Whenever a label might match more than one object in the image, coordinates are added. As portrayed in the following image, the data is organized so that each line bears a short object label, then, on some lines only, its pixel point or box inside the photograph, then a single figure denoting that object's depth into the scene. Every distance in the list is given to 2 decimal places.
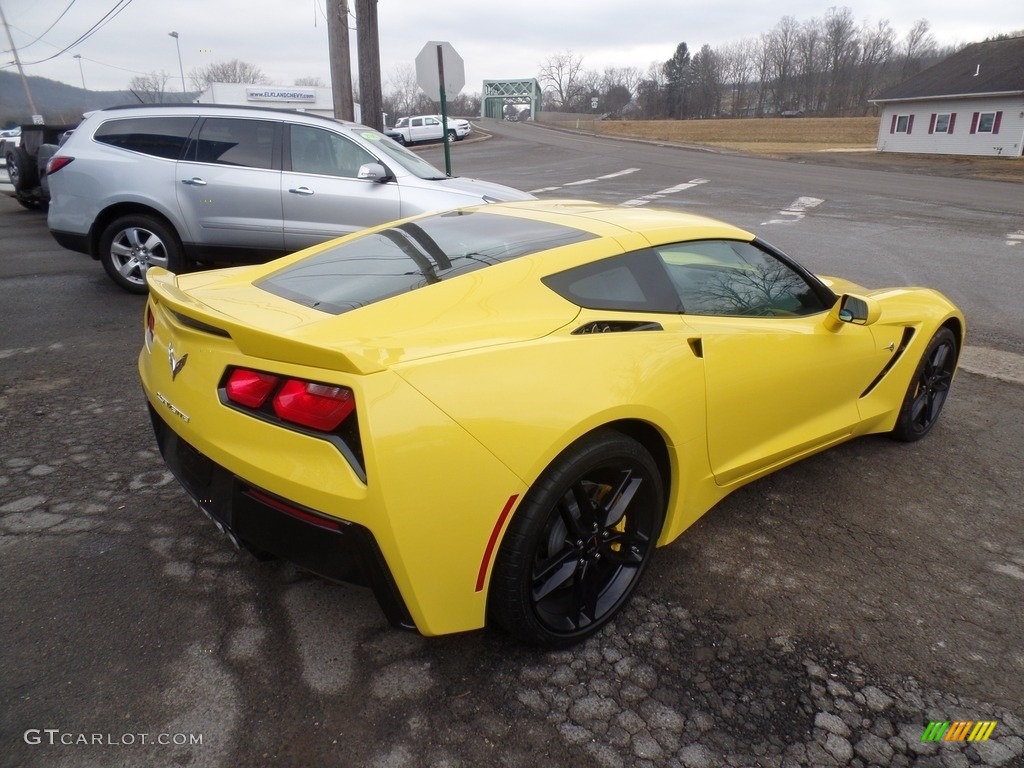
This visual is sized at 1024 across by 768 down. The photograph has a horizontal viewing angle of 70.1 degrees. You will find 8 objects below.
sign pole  11.44
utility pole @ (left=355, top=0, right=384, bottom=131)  12.12
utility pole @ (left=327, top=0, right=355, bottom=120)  11.66
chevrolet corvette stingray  2.02
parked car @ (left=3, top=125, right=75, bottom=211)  11.28
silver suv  6.84
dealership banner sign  42.88
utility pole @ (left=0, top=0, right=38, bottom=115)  41.50
